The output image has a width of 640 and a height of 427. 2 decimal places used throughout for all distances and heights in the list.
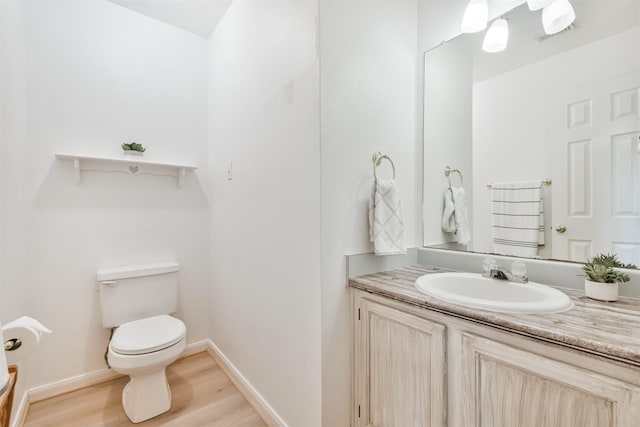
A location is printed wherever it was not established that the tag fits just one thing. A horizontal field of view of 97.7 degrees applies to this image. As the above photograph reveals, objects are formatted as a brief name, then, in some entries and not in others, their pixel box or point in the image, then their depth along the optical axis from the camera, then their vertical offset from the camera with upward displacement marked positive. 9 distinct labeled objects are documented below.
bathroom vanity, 0.63 -0.43
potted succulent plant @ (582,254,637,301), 0.90 -0.22
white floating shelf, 1.76 +0.33
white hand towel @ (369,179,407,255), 1.26 -0.03
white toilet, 1.47 -0.70
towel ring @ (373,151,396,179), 1.33 +0.25
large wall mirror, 0.98 +0.34
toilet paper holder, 0.91 -0.43
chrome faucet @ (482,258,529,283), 1.09 -0.25
